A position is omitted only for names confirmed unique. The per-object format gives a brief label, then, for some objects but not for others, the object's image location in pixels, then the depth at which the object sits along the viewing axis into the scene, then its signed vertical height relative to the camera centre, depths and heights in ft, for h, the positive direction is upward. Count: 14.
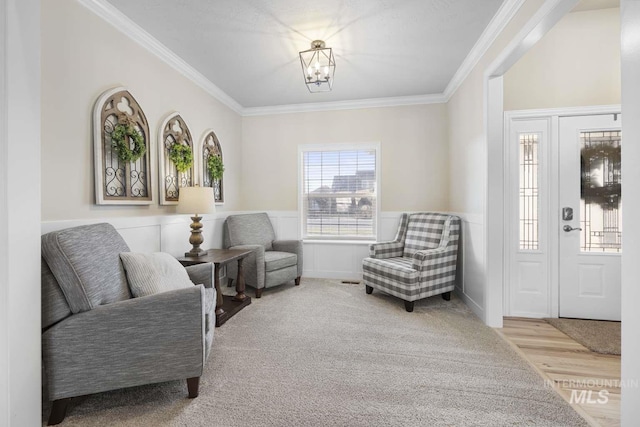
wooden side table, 8.94 -2.29
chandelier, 8.91 +4.90
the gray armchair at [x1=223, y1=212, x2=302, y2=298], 11.60 -1.77
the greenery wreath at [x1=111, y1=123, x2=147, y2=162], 7.61 +1.84
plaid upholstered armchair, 10.17 -1.92
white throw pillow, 5.95 -1.31
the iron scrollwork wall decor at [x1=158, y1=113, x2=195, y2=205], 9.39 +1.84
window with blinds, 14.46 +0.88
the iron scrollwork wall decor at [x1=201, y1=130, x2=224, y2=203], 11.98 +2.00
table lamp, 9.42 +0.20
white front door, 9.18 -0.25
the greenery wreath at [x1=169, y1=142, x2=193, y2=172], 9.84 +1.86
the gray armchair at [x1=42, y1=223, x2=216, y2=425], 4.91 -2.02
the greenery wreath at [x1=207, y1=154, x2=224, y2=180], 12.13 +1.85
